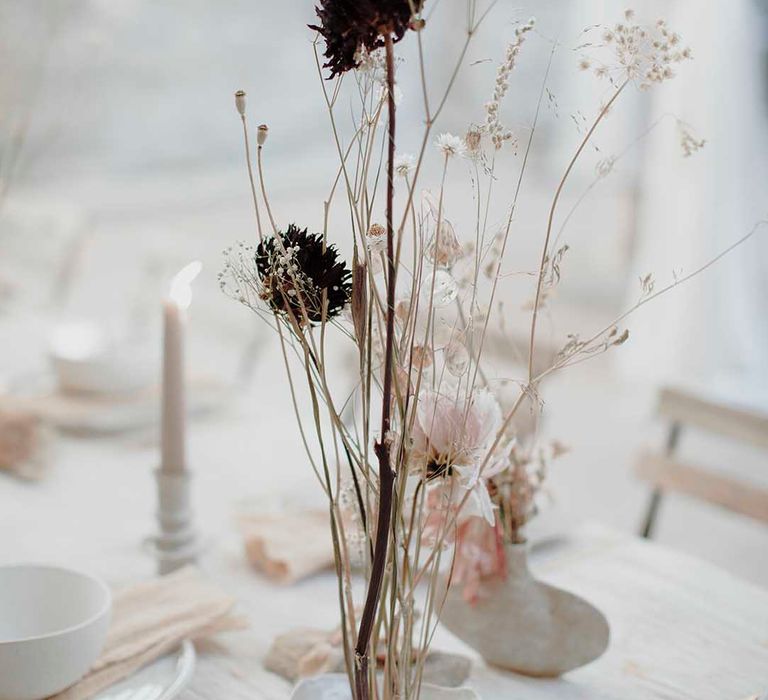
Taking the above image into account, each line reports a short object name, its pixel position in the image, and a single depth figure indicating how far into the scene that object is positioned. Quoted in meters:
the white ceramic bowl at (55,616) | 0.68
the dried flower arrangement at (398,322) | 0.52
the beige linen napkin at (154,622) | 0.75
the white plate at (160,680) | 0.73
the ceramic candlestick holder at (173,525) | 0.97
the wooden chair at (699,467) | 1.33
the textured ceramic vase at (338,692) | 0.66
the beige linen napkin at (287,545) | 0.98
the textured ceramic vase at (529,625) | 0.79
